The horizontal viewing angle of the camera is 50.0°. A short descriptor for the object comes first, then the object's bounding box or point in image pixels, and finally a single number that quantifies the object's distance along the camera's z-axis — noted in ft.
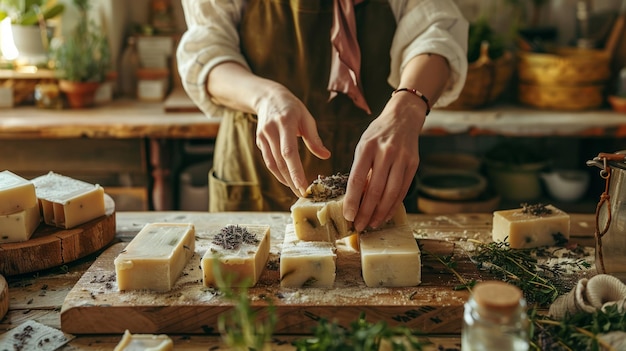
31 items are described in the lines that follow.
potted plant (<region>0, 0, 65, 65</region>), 12.67
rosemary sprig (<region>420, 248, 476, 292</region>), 5.25
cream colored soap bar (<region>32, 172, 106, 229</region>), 6.03
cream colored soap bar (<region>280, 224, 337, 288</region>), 5.24
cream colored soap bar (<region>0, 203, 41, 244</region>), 5.72
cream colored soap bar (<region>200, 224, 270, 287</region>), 5.19
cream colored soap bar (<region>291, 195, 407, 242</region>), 5.59
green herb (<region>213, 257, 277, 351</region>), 3.55
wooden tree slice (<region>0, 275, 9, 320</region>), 5.00
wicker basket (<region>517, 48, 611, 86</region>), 11.77
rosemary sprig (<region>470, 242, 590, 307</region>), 5.19
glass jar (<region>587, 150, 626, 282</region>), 5.02
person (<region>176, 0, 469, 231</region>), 6.70
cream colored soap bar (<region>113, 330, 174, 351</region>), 4.29
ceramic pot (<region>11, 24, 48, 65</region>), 12.66
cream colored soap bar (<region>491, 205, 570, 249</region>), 6.08
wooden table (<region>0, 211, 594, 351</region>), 4.82
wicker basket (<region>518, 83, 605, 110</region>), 11.98
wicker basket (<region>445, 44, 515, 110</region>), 11.71
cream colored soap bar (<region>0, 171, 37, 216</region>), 5.73
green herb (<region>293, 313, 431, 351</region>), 3.61
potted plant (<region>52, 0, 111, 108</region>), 12.17
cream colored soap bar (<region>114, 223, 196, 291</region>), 5.16
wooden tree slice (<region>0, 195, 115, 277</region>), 5.67
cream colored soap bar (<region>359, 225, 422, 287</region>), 5.25
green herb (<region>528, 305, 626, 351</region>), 4.30
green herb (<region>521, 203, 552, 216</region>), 6.27
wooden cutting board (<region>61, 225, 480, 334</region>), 4.92
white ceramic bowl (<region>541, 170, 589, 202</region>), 12.32
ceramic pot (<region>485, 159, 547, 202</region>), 12.48
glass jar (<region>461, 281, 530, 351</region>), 3.61
